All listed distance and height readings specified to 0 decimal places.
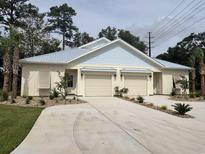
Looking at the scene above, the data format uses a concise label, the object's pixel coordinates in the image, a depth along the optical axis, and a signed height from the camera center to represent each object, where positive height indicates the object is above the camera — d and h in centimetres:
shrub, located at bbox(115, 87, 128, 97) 1442 -74
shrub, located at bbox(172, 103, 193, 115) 780 -132
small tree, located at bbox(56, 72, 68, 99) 1114 -10
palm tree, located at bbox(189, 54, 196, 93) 1625 +214
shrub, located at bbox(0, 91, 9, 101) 1120 -102
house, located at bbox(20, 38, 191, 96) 1370 +111
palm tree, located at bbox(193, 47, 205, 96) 1464 +151
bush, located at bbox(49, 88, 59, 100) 1170 -90
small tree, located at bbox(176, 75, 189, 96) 1376 -7
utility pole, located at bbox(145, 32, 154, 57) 2851 +776
